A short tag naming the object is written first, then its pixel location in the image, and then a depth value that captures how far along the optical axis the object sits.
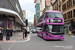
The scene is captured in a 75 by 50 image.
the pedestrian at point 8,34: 13.41
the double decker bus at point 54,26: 13.89
